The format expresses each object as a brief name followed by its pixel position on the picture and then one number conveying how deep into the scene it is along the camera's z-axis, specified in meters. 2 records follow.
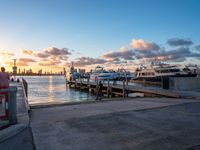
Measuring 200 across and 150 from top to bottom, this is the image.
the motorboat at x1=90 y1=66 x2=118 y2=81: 48.90
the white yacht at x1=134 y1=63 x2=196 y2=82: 37.49
